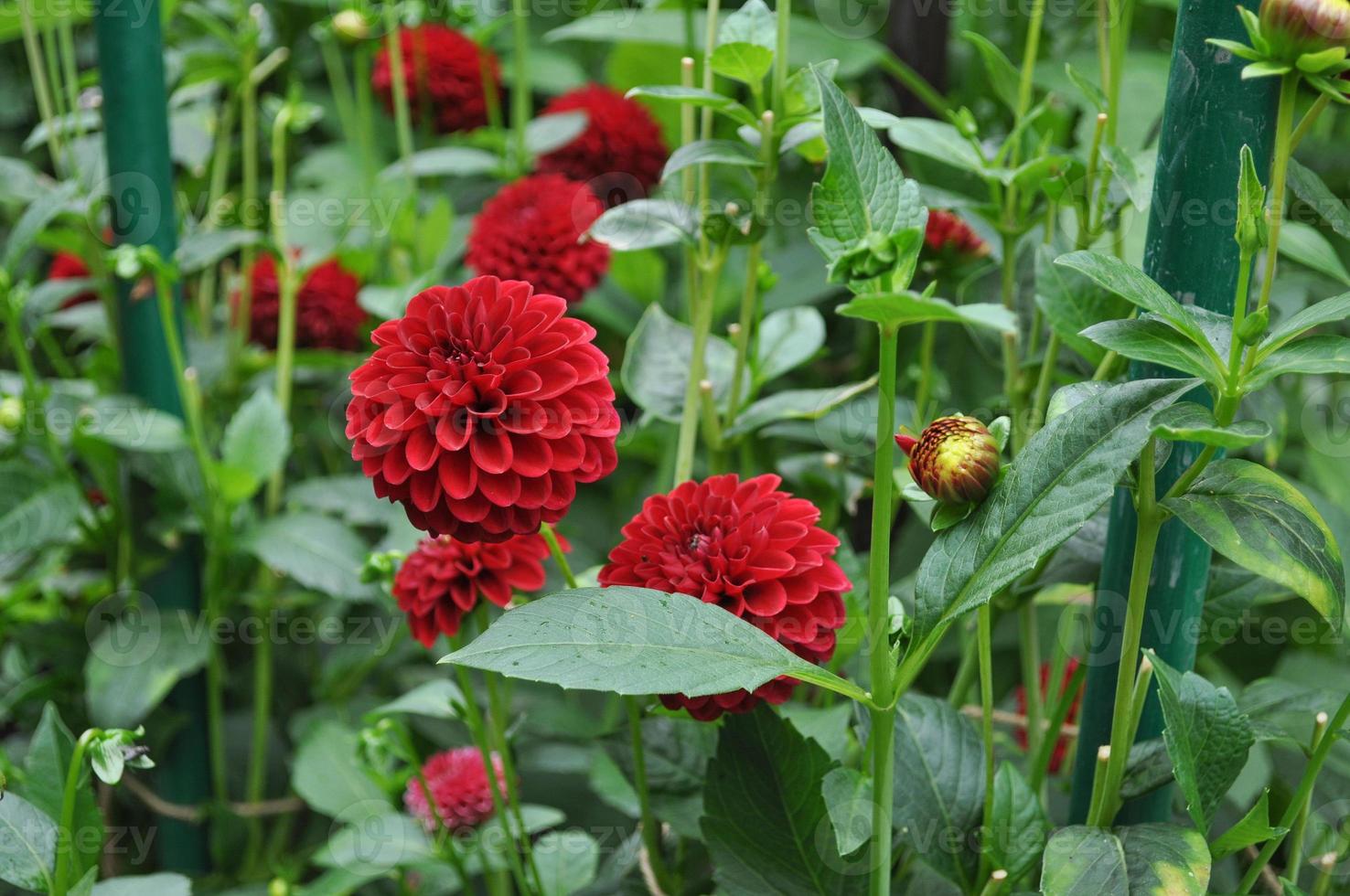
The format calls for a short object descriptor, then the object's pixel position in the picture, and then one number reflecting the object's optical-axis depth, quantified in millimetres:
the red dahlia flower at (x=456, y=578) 1040
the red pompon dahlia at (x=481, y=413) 956
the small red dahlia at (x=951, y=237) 1167
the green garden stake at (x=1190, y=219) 982
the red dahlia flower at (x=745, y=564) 988
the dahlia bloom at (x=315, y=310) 1355
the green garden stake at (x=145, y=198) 1204
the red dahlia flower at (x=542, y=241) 1231
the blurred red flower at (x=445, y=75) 1471
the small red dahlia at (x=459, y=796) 1145
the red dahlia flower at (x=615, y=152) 1354
